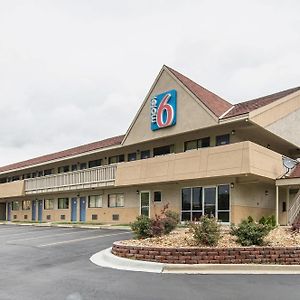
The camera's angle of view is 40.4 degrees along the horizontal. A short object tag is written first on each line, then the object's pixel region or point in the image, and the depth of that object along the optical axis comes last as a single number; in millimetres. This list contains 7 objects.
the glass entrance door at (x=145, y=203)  29453
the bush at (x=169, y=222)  15008
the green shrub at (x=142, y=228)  14766
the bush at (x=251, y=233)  12305
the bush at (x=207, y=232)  12266
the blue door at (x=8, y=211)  50384
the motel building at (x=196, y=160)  23609
